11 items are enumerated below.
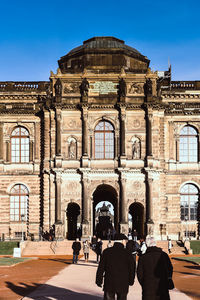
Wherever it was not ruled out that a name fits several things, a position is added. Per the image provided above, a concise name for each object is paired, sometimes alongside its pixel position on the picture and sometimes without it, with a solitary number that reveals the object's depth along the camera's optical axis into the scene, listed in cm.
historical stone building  4594
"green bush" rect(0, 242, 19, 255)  3956
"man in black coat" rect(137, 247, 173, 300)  986
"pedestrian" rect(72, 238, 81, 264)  2911
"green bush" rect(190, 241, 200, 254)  4043
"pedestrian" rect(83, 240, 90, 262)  3051
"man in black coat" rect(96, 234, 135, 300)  1049
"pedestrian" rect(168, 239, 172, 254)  3950
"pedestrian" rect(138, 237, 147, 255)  2215
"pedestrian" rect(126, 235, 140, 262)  2358
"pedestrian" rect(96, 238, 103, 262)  2880
